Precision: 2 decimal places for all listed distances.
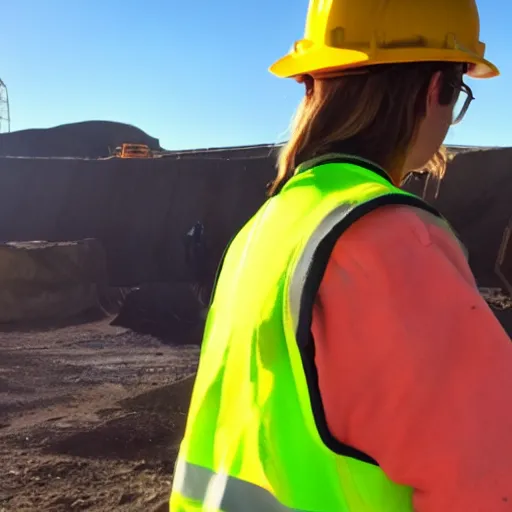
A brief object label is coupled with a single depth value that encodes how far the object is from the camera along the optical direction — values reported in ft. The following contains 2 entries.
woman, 2.53
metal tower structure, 112.98
